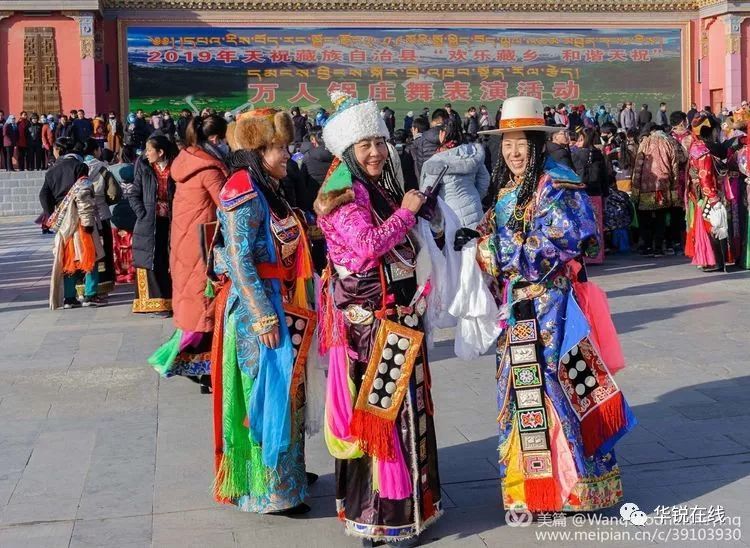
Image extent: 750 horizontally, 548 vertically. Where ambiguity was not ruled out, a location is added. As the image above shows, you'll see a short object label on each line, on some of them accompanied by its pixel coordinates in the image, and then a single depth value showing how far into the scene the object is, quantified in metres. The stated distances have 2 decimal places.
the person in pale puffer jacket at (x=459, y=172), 8.92
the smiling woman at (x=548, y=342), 3.99
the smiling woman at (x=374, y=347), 3.83
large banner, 26.91
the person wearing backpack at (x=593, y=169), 11.03
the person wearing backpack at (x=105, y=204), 10.05
